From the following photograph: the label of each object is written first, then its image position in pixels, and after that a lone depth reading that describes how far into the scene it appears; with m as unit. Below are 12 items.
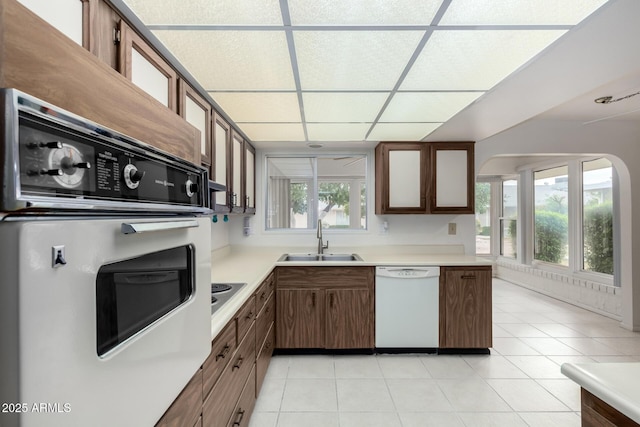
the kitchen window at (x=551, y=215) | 4.62
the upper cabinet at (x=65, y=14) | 0.78
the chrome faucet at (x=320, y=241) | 3.45
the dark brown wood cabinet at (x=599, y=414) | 0.75
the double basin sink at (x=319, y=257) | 3.41
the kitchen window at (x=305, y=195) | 3.75
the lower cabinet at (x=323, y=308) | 2.84
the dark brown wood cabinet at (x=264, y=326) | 2.11
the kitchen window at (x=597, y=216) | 3.95
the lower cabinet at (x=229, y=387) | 1.15
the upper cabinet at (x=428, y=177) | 3.22
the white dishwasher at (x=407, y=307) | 2.86
